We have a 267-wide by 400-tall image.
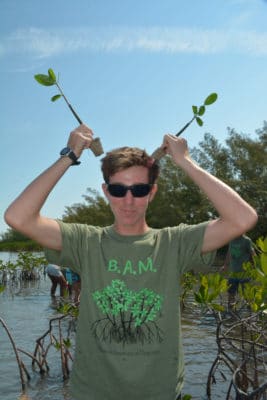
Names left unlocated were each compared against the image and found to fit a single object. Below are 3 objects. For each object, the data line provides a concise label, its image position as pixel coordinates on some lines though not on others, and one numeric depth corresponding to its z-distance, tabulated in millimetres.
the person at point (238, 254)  7750
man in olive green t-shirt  1829
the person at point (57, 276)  11656
